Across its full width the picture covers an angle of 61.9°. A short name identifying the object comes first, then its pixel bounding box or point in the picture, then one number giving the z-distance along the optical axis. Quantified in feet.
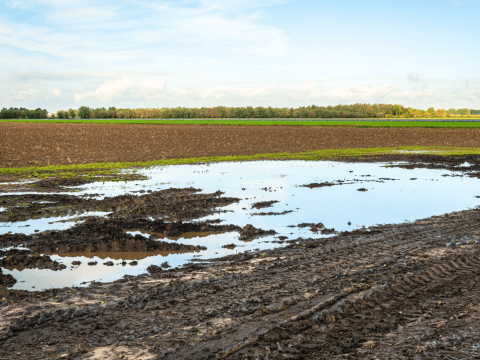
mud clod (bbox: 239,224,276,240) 34.37
